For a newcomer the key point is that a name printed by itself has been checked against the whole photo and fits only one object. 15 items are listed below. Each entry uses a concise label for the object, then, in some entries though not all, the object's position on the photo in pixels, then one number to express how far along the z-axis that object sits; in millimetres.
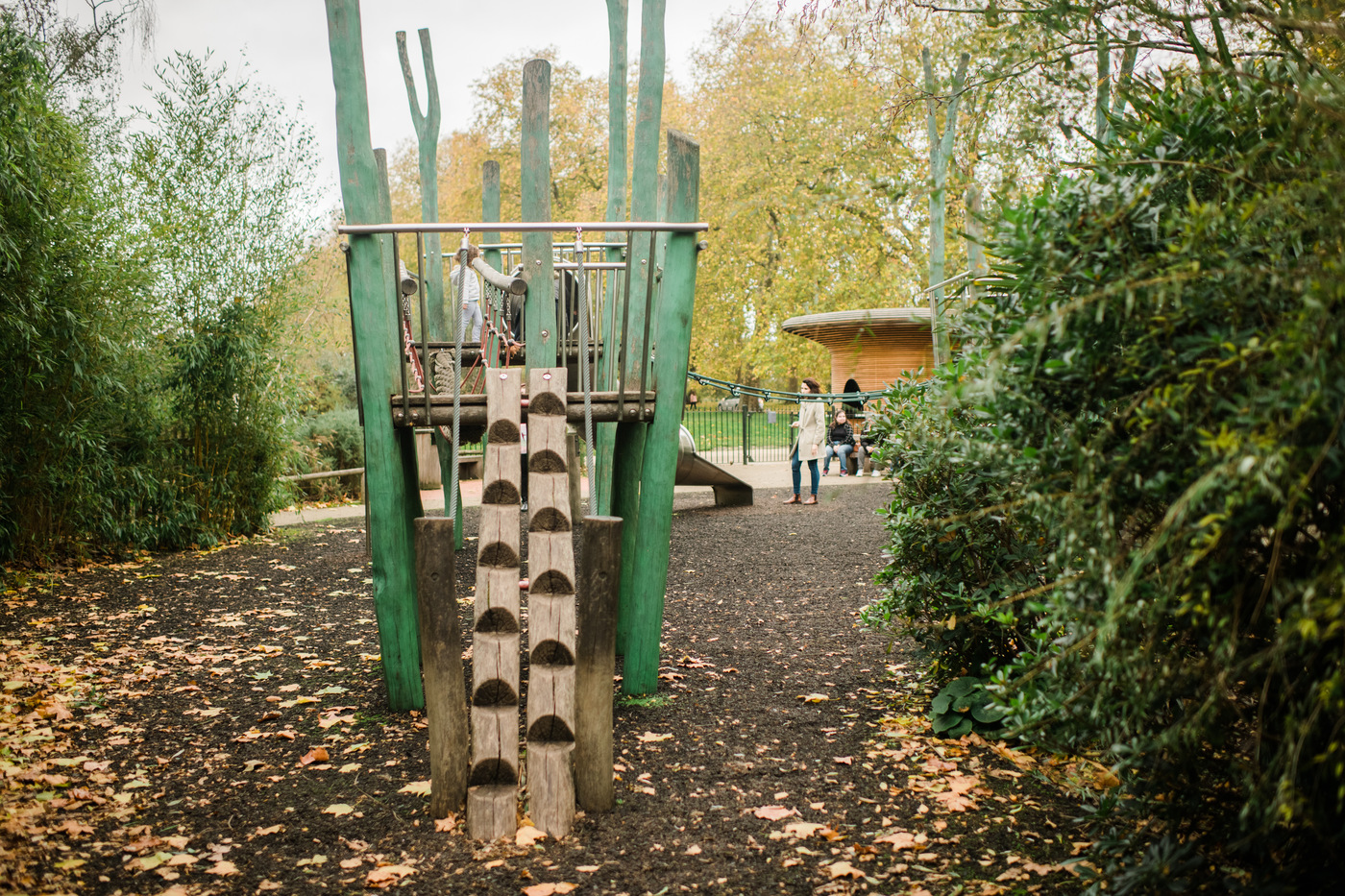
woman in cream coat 11008
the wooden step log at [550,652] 2934
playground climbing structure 3652
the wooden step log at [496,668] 2885
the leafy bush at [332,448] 13398
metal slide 10445
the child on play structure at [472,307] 8086
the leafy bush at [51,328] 6527
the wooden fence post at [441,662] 2990
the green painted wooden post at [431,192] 8016
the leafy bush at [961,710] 3693
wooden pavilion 15906
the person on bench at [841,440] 13930
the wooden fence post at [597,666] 3088
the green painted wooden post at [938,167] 12398
